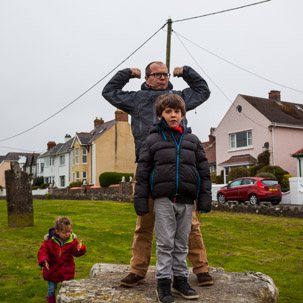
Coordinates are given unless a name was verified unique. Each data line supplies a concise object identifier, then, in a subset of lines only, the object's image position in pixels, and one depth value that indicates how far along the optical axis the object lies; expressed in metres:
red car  19.72
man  4.31
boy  3.78
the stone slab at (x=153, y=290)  3.89
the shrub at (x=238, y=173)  29.69
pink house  32.53
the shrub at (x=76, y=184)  44.00
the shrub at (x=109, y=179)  40.22
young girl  4.87
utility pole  14.37
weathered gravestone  11.96
